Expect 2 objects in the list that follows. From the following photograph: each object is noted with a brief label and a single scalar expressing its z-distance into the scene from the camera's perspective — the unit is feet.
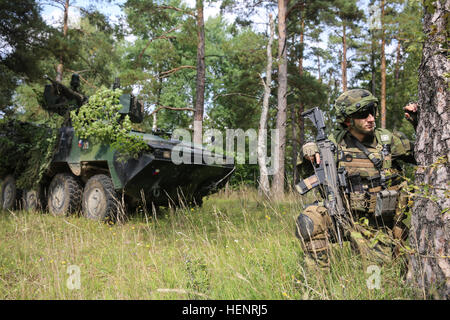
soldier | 8.21
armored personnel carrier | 16.08
